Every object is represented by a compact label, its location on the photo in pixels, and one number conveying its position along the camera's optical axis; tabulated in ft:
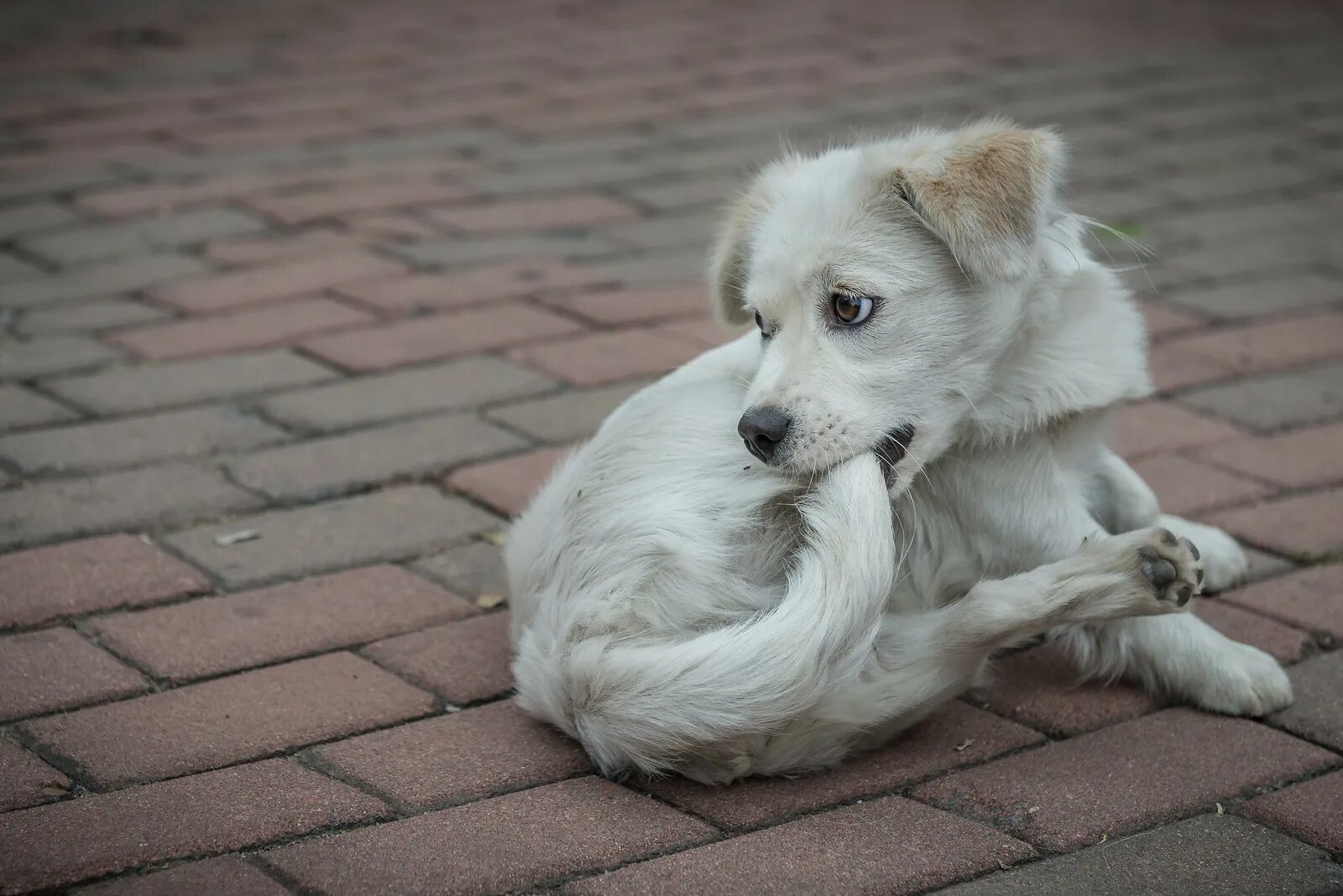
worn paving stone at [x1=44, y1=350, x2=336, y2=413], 12.49
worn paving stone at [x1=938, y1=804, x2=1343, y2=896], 6.79
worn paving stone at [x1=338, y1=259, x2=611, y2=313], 14.79
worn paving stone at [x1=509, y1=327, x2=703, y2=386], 13.24
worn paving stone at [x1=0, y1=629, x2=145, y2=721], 8.34
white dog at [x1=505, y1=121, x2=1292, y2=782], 7.50
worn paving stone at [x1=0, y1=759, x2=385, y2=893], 6.84
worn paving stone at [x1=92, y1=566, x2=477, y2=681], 8.95
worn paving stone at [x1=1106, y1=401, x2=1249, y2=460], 12.08
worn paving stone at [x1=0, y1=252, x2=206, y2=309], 14.71
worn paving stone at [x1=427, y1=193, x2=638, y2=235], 16.98
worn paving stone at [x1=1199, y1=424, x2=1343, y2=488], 11.51
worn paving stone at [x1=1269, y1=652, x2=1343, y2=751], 8.30
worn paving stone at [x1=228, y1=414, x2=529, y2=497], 11.28
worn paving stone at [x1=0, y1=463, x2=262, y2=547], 10.43
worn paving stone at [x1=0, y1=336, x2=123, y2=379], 13.01
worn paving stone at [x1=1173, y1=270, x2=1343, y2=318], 14.78
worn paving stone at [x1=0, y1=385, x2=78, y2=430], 12.03
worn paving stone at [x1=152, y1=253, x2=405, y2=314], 14.76
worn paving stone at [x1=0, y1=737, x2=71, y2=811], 7.39
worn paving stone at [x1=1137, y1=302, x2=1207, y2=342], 14.26
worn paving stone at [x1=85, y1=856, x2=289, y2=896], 6.61
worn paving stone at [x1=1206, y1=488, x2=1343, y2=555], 10.48
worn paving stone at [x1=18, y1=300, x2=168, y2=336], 13.97
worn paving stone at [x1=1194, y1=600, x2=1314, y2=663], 9.20
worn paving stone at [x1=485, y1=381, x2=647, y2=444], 12.16
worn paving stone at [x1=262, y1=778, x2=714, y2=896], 6.79
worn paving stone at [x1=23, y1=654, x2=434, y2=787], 7.83
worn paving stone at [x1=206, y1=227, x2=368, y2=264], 15.90
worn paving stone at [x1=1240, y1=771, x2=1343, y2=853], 7.25
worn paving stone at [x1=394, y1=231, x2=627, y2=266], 16.02
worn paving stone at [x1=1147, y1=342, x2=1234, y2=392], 13.23
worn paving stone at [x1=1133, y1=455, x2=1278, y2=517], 11.13
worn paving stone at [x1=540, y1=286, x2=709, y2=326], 14.51
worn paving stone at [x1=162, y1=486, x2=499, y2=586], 10.12
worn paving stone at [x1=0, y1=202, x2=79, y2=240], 16.38
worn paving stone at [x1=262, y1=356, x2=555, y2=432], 12.41
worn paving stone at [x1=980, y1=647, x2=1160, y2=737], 8.55
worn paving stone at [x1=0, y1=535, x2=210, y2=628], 9.37
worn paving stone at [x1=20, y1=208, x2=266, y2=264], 15.84
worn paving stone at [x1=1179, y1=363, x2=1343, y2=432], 12.48
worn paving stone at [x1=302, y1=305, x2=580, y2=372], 13.53
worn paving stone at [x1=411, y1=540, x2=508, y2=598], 9.99
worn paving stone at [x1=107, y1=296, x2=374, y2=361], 13.67
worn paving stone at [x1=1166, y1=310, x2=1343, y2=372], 13.60
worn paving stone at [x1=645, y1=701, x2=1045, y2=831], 7.59
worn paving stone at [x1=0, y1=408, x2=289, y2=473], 11.39
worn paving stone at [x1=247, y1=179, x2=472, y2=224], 17.20
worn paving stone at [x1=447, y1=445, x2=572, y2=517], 11.11
